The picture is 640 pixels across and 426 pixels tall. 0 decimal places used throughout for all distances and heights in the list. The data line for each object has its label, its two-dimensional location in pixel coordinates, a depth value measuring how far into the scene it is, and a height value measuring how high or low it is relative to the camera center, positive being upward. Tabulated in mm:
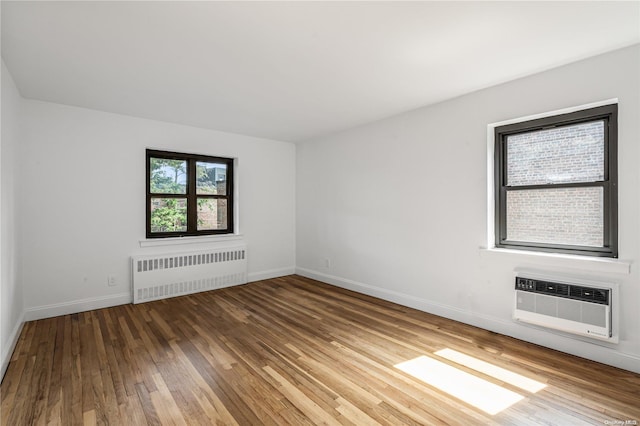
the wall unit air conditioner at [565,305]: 2520 -837
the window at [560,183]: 2645 +279
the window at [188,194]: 4559 +272
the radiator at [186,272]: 4266 -941
